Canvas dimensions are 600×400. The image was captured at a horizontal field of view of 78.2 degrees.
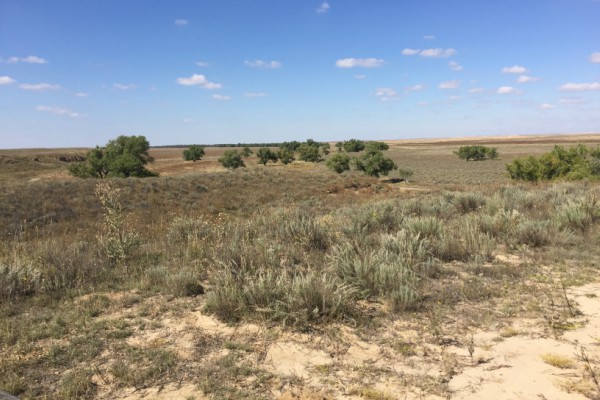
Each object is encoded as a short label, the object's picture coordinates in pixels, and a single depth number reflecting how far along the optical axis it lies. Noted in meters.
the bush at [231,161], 75.31
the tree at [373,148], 61.61
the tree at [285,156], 86.44
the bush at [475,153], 96.06
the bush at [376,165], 54.34
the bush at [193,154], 102.12
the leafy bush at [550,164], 28.98
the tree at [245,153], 102.69
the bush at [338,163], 57.72
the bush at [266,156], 87.44
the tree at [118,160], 45.53
